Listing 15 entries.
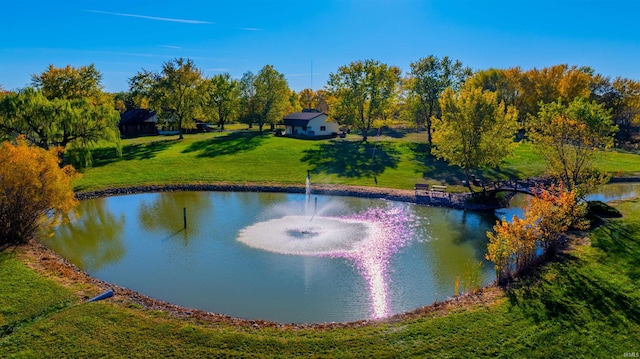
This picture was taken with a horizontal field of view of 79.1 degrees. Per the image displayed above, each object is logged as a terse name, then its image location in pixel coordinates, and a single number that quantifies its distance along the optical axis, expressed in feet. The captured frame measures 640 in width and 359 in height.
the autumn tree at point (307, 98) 420.36
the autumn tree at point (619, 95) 260.01
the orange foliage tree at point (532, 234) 58.08
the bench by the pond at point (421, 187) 118.42
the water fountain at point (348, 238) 67.67
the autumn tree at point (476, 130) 115.75
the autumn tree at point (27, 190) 67.41
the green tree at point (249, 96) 250.98
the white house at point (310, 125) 236.63
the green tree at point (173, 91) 209.05
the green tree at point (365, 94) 216.54
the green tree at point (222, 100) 259.80
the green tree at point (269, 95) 249.14
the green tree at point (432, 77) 202.49
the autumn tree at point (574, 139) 89.45
